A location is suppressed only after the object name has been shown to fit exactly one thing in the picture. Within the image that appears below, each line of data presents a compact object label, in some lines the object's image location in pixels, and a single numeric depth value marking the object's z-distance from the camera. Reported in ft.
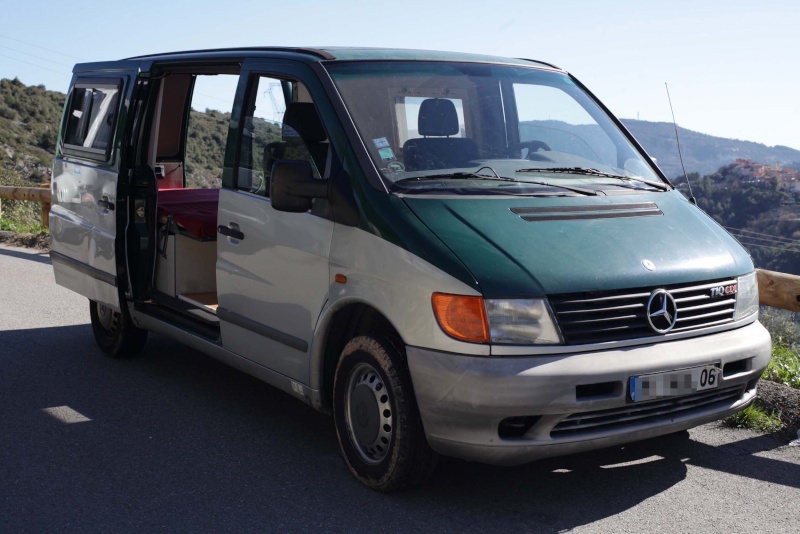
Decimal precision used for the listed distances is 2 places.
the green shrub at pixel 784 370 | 21.02
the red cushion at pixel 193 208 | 21.41
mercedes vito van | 13.25
